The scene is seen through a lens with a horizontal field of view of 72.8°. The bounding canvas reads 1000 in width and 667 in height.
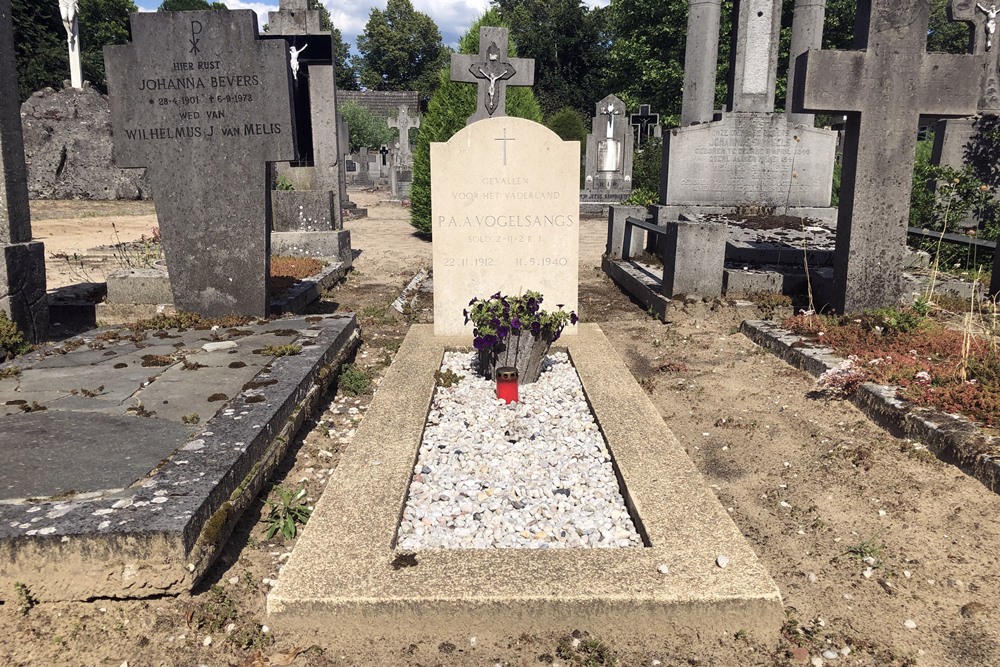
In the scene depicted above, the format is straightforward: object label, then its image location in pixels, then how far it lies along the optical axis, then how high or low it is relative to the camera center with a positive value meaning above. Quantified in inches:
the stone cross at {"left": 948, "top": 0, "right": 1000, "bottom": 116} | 420.8 +90.0
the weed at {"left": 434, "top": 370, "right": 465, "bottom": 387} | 182.9 -50.2
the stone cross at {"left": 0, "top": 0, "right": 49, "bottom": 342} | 186.1 -10.2
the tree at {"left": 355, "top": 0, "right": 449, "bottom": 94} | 2477.9 +518.1
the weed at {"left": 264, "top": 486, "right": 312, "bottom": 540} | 117.3 -57.6
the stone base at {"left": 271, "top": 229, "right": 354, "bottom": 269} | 390.9 -31.0
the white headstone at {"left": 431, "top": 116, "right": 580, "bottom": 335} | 218.1 -7.6
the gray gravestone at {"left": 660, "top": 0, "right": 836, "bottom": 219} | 375.6 +21.3
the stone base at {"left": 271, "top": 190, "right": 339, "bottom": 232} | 398.9 -13.0
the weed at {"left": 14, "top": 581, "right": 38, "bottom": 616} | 91.6 -54.2
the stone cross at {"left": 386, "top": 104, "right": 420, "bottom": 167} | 1039.0 +84.8
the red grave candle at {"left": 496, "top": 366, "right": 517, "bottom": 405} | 166.1 -46.7
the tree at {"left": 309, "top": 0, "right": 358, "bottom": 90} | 2363.2 +459.9
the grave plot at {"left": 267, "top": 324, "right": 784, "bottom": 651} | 89.7 -52.4
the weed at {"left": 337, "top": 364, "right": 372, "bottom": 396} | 192.2 -54.2
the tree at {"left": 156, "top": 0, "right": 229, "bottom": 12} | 1746.3 +472.4
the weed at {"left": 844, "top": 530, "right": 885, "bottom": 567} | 110.0 -57.7
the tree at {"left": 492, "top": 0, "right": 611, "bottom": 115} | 1745.8 +356.2
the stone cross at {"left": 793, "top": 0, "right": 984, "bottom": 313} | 219.1 +30.1
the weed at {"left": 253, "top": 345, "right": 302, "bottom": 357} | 181.8 -42.5
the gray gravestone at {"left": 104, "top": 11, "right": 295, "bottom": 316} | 214.4 +22.6
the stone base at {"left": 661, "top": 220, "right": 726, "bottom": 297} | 271.9 -26.2
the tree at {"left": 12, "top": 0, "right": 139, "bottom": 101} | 1122.7 +233.6
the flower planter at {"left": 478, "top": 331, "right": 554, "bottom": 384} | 178.4 -42.3
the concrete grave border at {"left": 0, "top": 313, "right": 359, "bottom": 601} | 90.8 -46.7
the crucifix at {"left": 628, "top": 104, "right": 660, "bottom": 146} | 1030.4 +106.0
